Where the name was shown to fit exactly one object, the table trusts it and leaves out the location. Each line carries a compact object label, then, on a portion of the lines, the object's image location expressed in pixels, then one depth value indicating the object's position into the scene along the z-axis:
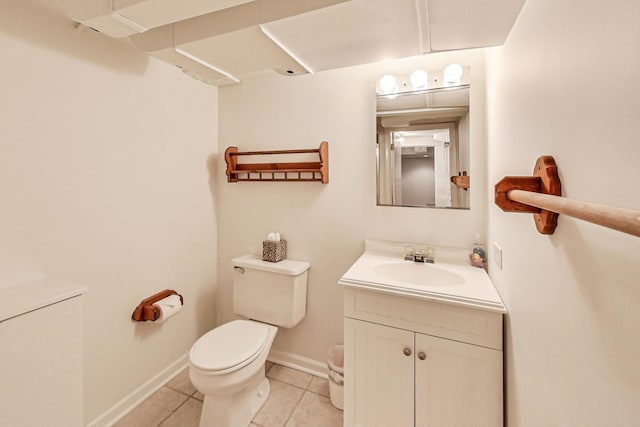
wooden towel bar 0.31
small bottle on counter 1.47
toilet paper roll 1.66
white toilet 1.36
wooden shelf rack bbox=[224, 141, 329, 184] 1.81
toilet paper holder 1.62
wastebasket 1.63
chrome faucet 1.58
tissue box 1.91
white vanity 1.11
